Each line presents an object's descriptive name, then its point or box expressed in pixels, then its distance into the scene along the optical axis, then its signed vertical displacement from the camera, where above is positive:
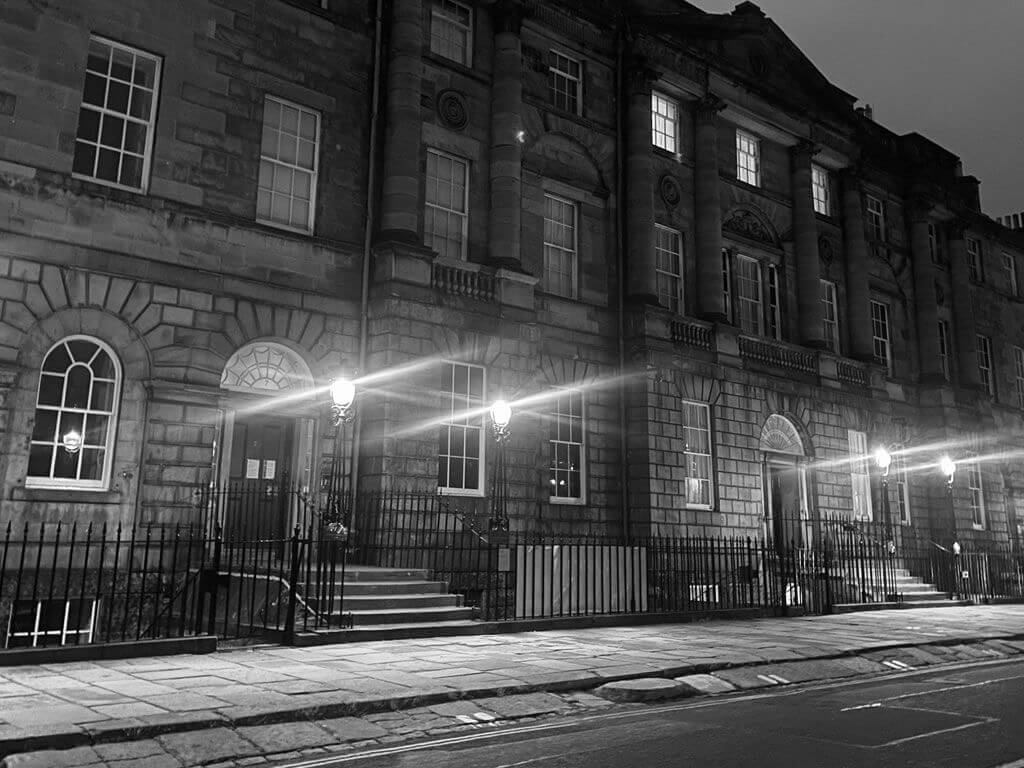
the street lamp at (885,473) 23.75 +2.24
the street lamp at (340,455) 14.46 +1.62
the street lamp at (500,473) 15.71 +1.54
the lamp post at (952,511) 25.11 +1.42
